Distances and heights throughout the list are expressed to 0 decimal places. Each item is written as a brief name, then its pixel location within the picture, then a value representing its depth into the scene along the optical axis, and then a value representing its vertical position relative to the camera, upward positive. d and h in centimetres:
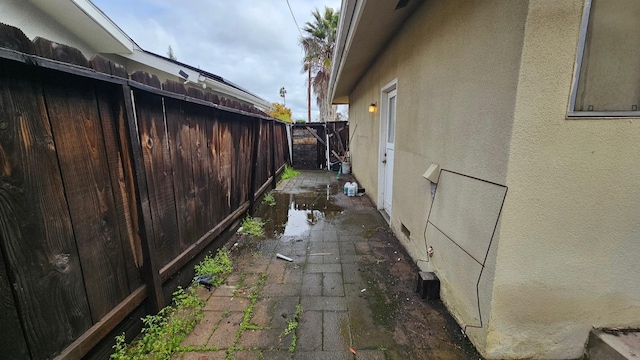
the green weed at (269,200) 536 -137
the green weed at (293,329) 177 -148
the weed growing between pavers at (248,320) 173 -147
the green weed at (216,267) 260 -142
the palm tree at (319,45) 1439 +557
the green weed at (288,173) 843 -126
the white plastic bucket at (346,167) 910 -107
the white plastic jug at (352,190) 601 -126
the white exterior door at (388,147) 412 -17
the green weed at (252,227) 381 -142
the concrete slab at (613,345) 146 -128
